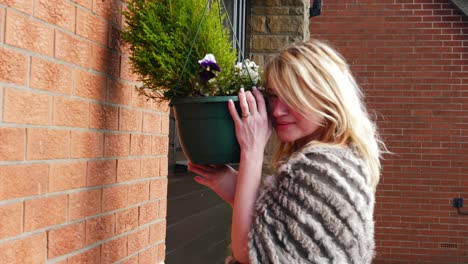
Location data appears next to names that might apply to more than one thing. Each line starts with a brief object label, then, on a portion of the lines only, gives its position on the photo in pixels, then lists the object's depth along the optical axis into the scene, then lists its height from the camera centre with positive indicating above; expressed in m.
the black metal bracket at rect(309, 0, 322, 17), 7.95 +1.67
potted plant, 2.03 +0.22
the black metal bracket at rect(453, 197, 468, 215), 9.12 -0.83
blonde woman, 1.84 -0.09
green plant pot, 2.02 +0.03
